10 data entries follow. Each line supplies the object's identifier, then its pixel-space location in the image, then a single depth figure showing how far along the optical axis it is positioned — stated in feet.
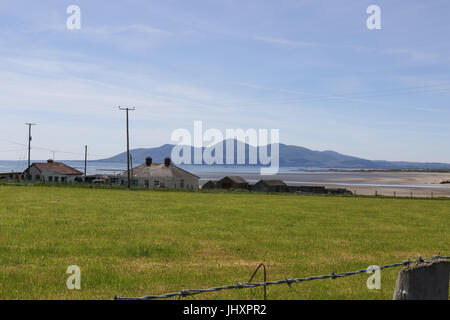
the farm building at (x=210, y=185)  322.55
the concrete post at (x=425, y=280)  16.49
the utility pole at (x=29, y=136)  335.88
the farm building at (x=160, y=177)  310.24
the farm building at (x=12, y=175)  368.89
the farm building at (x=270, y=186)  303.27
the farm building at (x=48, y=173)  354.95
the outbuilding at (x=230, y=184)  326.24
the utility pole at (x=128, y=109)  244.01
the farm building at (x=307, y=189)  291.79
